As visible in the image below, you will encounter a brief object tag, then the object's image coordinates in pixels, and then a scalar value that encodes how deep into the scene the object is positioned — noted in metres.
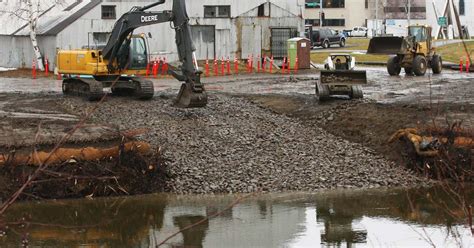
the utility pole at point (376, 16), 93.19
